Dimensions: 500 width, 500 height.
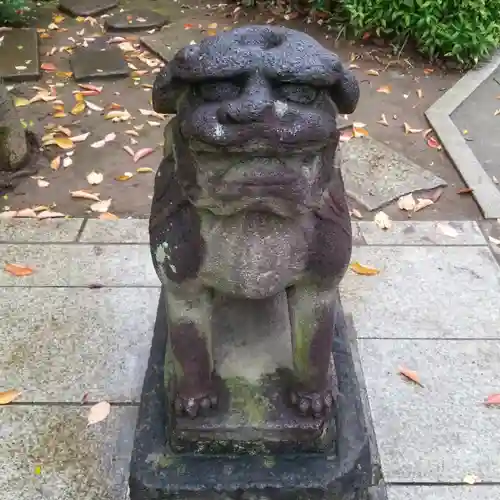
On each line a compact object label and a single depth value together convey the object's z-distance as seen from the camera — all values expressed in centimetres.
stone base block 199
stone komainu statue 145
